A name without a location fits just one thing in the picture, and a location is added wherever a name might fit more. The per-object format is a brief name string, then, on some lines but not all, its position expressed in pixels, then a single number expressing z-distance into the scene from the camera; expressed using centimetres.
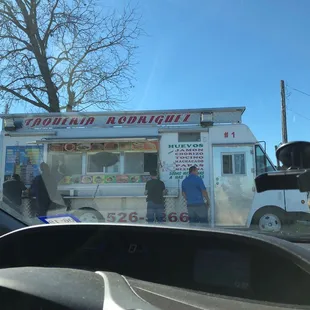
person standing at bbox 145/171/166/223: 977
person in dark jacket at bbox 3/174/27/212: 1012
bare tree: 1605
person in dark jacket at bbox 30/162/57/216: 1016
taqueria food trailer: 998
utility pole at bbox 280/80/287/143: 2364
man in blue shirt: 975
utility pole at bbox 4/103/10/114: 1648
